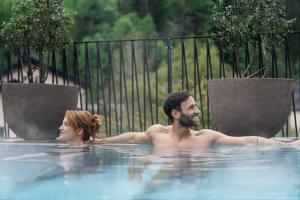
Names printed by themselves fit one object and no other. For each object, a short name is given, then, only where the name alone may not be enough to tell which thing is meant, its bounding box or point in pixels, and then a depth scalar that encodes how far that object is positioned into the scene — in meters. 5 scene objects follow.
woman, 6.00
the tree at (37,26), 7.20
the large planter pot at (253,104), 6.36
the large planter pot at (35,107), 6.62
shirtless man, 5.75
